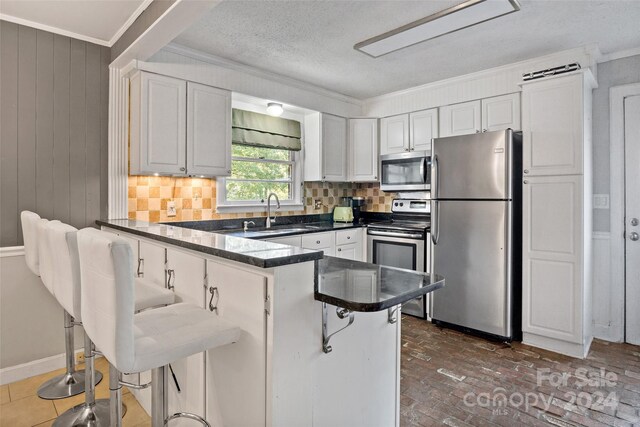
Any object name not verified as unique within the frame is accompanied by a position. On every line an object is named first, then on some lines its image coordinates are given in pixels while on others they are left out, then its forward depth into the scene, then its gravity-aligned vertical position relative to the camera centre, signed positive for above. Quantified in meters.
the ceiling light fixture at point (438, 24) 2.22 +1.27
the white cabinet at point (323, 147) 4.15 +0.74
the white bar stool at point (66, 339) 2.05 -0.83
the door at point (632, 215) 3.09 -0.04
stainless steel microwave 3.88 +0.44
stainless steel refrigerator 3.06 -0.17
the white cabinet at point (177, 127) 2.74 +0.67
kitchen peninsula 1.28 -0.50
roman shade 3.64 +0.85
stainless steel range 3.69 -0.31
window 3.69 +0.34
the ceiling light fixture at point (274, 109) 3.71 +1.05
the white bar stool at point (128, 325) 1.13 -0.43
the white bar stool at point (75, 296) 1.55 -0.41
